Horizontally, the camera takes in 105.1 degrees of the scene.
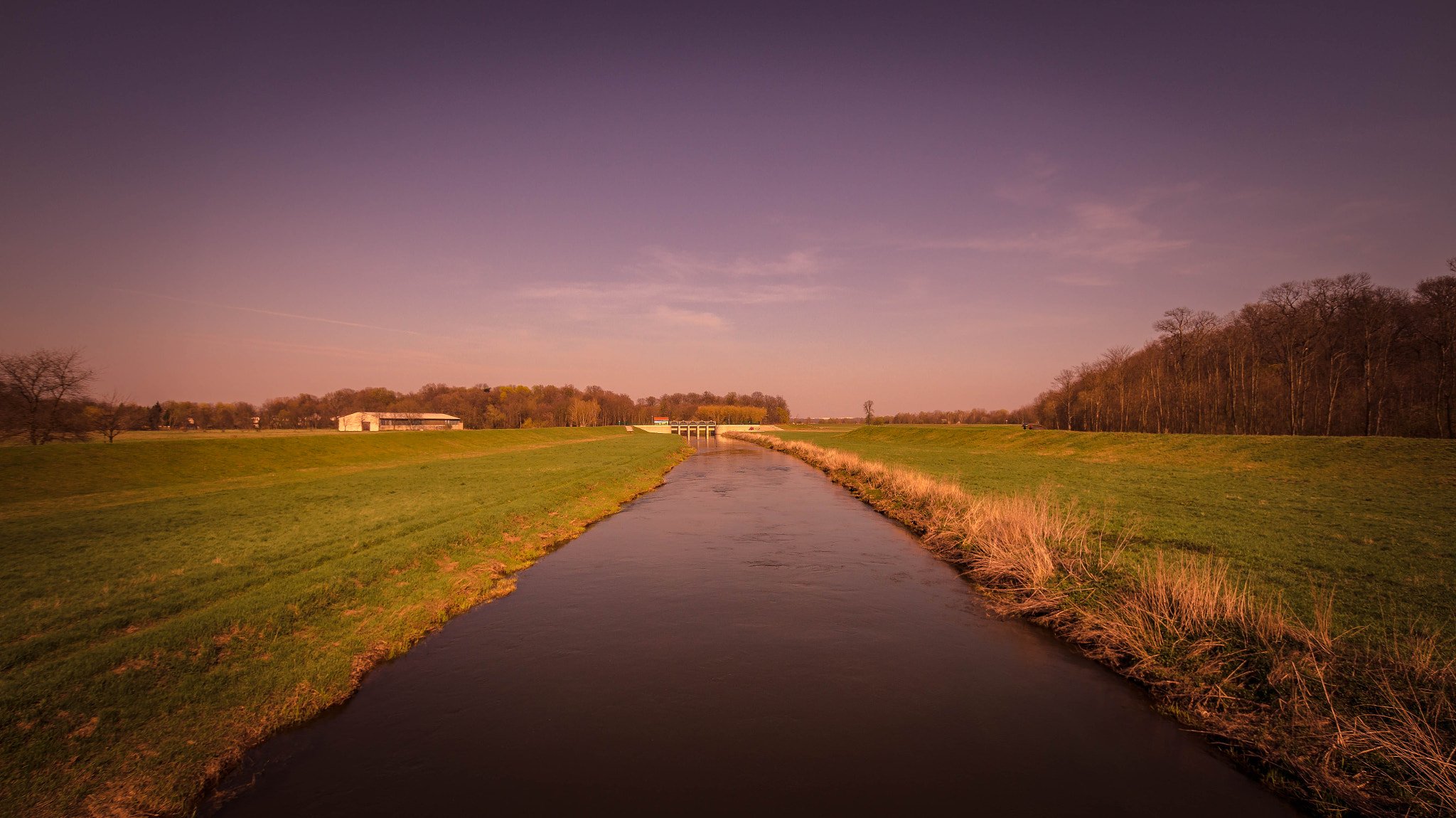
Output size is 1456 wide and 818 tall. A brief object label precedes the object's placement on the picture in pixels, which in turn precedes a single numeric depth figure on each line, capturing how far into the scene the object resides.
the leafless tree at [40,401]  38.16
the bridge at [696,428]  158.12
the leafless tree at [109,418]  45.97
